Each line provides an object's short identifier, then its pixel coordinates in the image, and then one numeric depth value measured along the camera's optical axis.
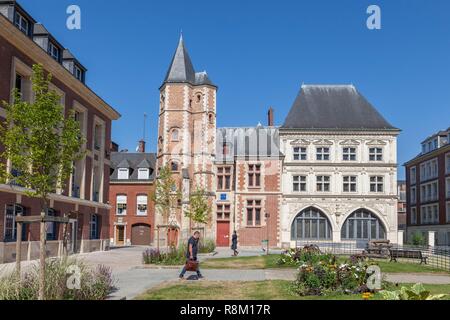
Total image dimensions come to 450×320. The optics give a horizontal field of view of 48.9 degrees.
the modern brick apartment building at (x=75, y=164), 21.81
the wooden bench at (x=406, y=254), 24.34
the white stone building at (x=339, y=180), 44.03
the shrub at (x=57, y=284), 9.76
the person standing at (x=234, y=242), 32.28
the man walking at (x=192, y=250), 16.79
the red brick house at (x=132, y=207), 47.00
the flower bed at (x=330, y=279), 12.45
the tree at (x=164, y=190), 29.97
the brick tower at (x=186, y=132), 42.34
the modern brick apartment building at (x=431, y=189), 51.81
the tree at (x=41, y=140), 10.93
